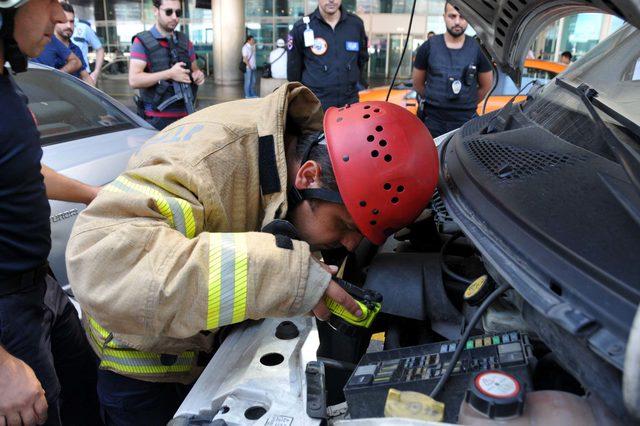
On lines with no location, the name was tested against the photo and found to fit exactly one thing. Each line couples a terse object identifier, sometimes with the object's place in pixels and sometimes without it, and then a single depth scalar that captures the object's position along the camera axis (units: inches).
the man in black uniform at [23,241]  52.2
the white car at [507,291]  31.1
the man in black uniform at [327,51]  173.0
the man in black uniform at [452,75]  161.2
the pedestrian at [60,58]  177.2
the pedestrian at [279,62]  360.4
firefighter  45.9
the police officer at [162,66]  156.7
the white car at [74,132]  98.0
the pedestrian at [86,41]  231.8
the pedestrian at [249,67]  463.2
